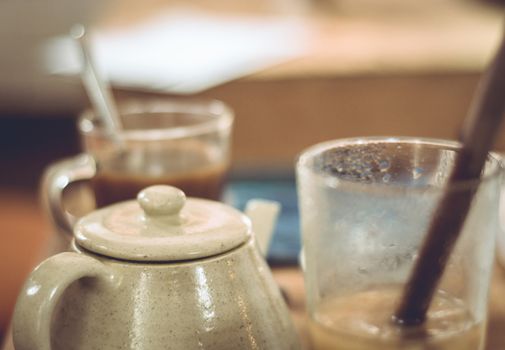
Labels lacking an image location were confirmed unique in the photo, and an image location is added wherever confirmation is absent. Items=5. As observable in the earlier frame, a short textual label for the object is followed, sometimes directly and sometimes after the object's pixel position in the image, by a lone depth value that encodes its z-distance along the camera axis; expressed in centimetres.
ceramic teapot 47
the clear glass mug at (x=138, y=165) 70
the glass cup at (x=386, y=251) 48
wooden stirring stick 45
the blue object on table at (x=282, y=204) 72
